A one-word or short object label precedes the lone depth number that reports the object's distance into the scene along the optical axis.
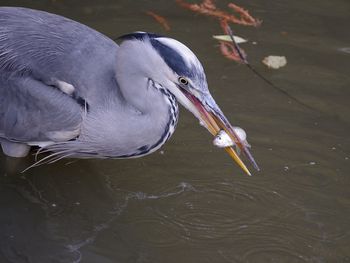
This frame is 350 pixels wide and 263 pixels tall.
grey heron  8.26
